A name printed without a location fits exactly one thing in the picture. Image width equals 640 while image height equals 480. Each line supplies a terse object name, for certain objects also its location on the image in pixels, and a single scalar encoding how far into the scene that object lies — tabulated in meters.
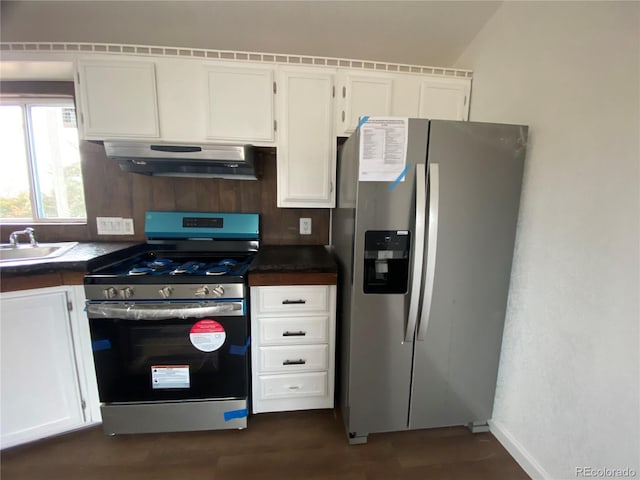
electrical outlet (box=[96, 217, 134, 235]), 1.90
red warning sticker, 1.37
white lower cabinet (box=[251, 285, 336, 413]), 1.47
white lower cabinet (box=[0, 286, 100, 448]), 1.28
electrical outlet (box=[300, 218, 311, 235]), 2.04
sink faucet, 1.72
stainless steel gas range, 1.32
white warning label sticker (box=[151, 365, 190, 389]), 1.40
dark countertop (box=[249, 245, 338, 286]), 1.43
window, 1.85
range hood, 1.39
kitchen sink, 1.70
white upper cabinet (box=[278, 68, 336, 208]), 1.62
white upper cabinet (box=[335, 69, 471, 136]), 1.65
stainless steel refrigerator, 1.18
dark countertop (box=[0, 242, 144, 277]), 1.23
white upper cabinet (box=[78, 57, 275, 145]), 1.54
